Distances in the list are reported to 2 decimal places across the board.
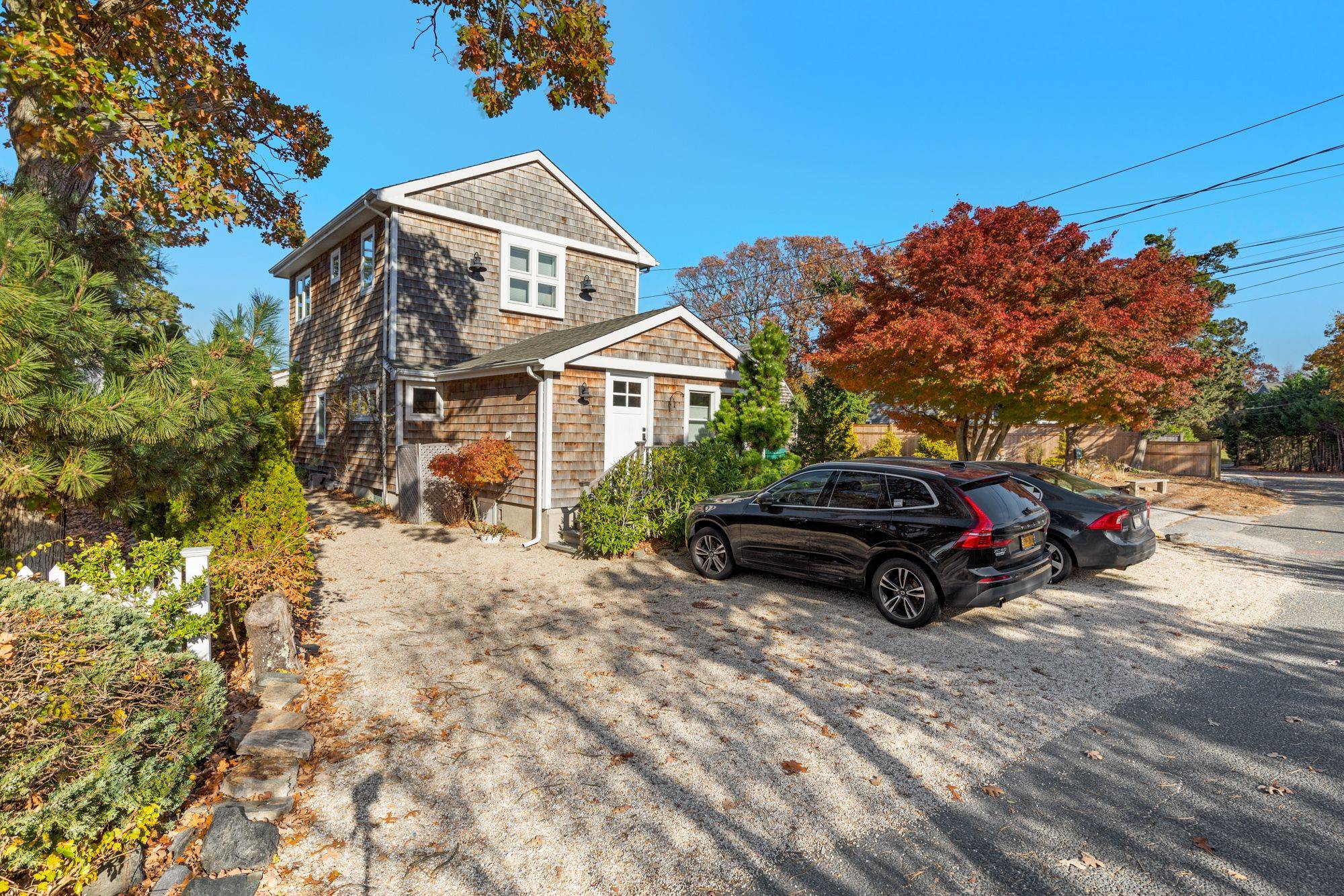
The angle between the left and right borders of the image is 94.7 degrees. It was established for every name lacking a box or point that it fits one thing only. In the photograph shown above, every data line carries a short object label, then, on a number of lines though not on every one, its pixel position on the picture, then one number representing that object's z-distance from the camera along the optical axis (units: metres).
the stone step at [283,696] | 4.24
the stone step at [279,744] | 3.57
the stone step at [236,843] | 2.85
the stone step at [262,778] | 3.30
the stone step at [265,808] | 3.18
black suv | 5.91
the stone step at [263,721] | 3.88
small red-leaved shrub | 11.32
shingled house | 11.53
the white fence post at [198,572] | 4.41
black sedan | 7.83
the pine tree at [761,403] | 12.43
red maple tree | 10.31
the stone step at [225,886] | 2.70
